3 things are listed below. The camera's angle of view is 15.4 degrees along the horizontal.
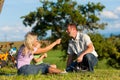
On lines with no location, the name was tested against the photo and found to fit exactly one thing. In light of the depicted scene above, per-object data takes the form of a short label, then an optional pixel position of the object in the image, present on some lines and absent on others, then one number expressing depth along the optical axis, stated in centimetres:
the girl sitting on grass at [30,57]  980
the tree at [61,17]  2494
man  1105
